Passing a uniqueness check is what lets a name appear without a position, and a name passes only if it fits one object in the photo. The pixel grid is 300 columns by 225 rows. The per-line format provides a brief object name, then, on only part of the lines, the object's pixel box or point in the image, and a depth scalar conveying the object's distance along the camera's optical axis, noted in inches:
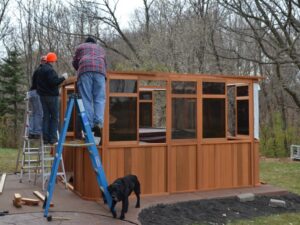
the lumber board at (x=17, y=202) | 223.8
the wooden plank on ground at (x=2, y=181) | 270.9
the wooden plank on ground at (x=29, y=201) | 228.8
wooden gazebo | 258.8
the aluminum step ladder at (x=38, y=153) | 270.2
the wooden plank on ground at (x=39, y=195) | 242.1
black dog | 212.5
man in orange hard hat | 250.2
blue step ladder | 210.4
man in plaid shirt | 227.0
